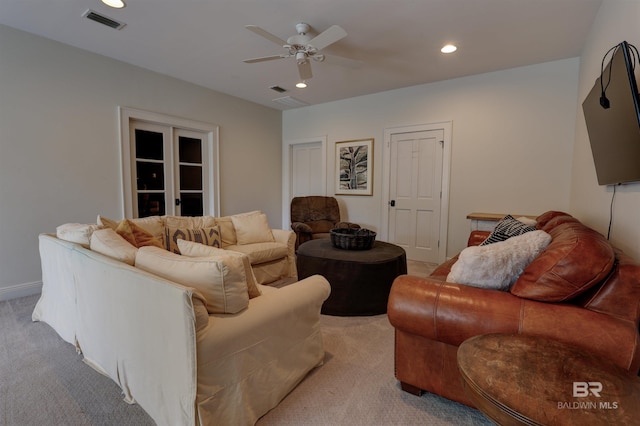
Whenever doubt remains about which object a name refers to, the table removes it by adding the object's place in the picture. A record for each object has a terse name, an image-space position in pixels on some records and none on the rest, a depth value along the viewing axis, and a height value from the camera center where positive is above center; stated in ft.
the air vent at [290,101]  16.03 +5.15
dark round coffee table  7.97 -2.35
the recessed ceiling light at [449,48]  10.03 +5.10
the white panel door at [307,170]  17.90 +1.38
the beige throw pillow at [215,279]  4.19 -1.32
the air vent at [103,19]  8.29 +5.04
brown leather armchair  15.79 -1.09
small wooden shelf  11.37 -1.06
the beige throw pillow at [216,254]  4.84 -1.13
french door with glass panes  12.56 +0.91
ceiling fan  7.48 +4.19
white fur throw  4.59 -1.12
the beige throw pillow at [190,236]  9.18 -1.51
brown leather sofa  3.58 -1.61
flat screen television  4.55 +1.35
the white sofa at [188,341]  3.88 -2.40
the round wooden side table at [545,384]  2.52 -1.86
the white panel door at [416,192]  13.98 +0.05
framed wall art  15.78 +1.40
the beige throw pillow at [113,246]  5.37 -1.11
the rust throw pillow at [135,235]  6.55 -1.06
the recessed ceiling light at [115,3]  7.61 +4.96
